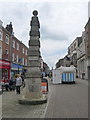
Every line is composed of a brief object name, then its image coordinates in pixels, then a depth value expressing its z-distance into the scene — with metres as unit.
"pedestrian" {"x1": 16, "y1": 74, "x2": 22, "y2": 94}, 7.67
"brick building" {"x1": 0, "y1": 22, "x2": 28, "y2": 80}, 14.97
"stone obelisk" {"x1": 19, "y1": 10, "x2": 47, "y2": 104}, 5.52
